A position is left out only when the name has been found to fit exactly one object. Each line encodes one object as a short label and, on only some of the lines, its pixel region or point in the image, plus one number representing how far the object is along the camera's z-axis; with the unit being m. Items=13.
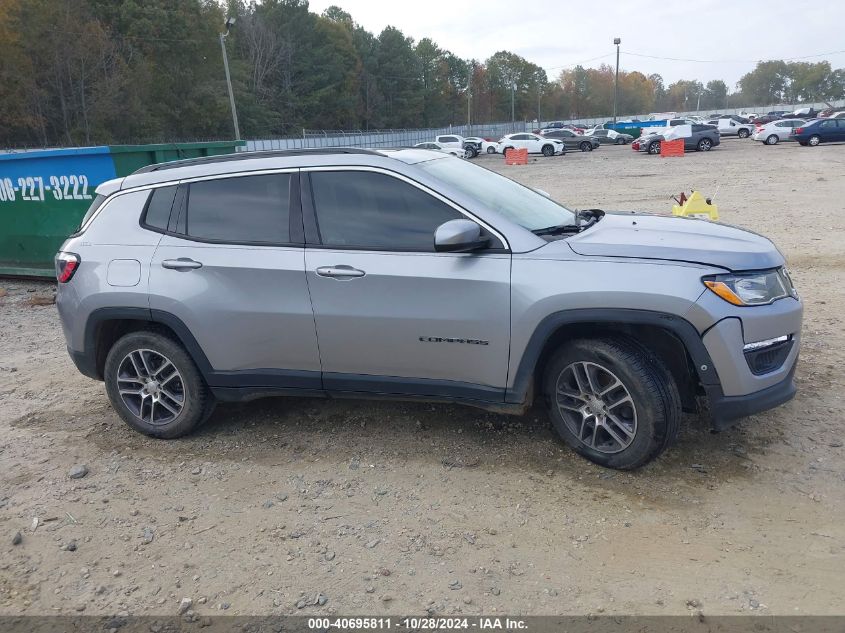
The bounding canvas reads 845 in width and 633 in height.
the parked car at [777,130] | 36.97
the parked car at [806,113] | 57.77
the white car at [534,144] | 42.34
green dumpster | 9.13
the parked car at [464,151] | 42.88
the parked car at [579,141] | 45.69
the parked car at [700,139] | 35.75
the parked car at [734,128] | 47.66
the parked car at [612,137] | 52.72
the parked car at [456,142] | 46.34
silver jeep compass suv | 3.53
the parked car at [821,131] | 34.19
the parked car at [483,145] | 47.62
